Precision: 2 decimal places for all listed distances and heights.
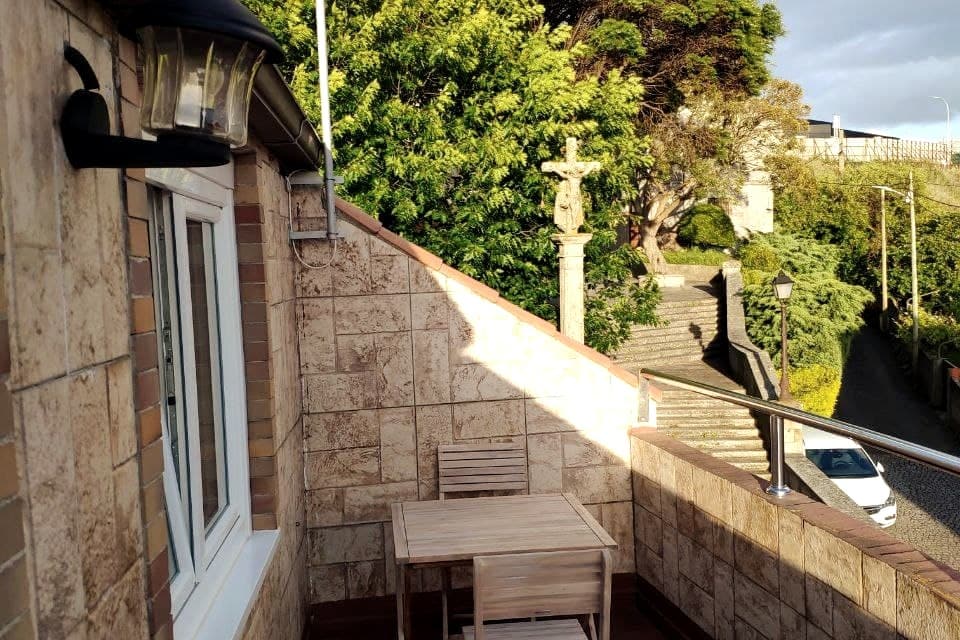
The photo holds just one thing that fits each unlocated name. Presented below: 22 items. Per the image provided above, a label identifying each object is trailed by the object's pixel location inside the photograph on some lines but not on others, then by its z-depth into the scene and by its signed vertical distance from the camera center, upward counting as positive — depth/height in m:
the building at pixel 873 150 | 35.81 +4.72
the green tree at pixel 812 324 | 19.88 -1.43
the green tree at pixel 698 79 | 18.72 +4.53
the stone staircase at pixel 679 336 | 19.52 -1.56
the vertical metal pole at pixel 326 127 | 4.85 +0.93
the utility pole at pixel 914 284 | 25.02 -0.73
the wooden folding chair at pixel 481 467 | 5.25 -1.13
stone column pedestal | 10.30 -0.17
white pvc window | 2.79 -0.39
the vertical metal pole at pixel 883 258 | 27.91 +0.08
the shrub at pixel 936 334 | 25.09 -2.21
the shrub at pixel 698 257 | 27.17 +0.38
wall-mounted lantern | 1.55 +0.37
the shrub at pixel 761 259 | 24.58 +0.21
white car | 12.66 -3.15
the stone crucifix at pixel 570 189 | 9.95 +0.98
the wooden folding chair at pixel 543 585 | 3.32 -1.17
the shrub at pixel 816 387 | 19.67 -2.77
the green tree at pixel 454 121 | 10.25 +1.92
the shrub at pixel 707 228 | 28.91 +1.36
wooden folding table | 3.96 -1.22
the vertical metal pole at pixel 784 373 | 15.69 -1.94
